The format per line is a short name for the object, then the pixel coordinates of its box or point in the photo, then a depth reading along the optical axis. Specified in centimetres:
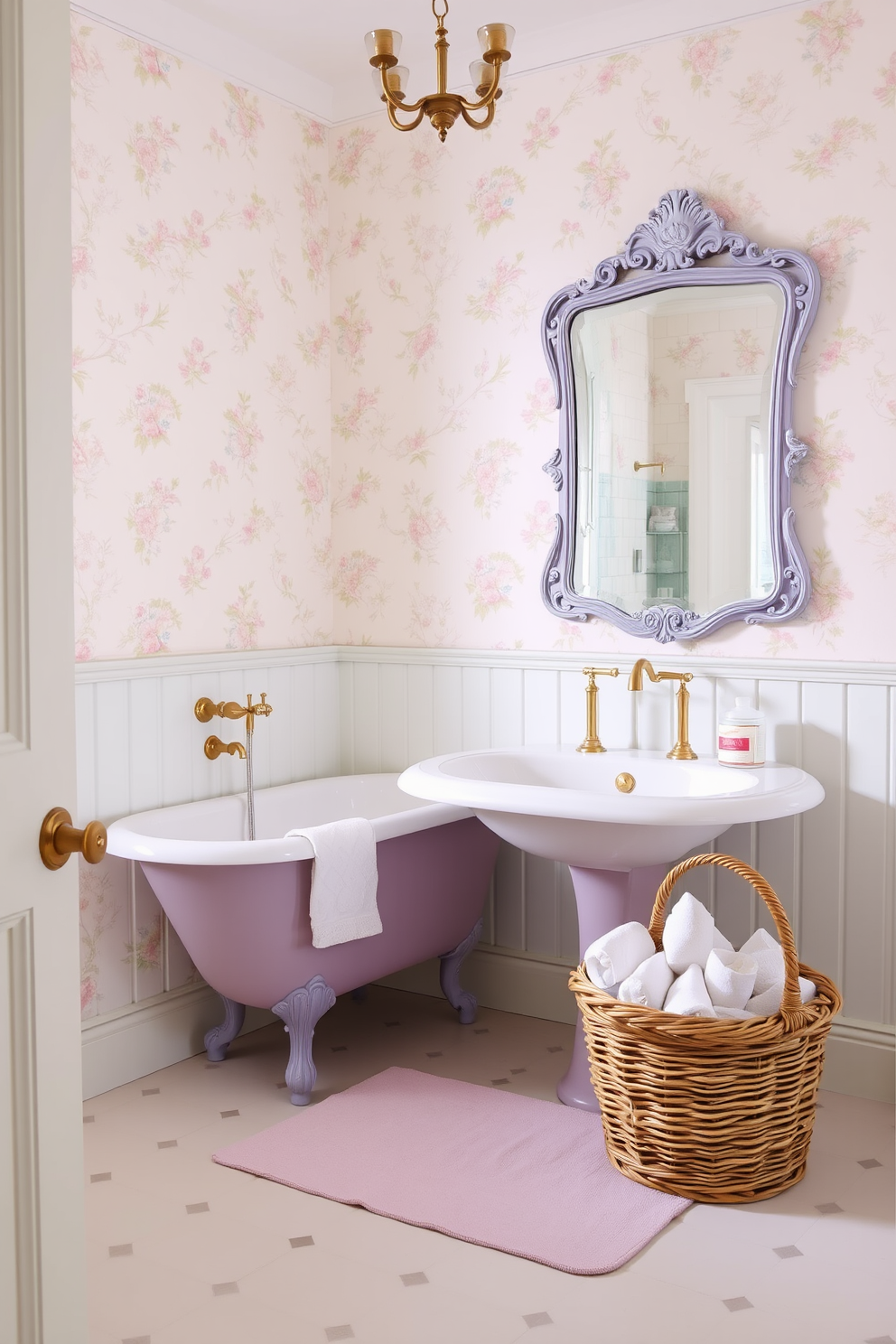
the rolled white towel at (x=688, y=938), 237
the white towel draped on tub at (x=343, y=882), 266
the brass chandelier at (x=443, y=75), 231
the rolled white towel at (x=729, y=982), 230
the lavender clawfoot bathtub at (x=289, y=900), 262
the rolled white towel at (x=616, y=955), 237
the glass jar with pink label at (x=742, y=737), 279
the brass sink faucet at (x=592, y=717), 307
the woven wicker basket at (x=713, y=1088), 221
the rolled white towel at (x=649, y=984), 230
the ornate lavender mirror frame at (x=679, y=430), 287
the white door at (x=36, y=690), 121
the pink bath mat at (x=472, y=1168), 216
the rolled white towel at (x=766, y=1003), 231
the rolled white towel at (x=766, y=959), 237
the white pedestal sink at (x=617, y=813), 239
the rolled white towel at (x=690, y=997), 224
